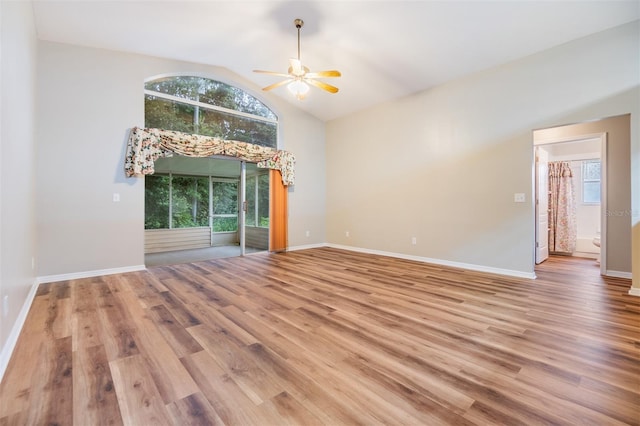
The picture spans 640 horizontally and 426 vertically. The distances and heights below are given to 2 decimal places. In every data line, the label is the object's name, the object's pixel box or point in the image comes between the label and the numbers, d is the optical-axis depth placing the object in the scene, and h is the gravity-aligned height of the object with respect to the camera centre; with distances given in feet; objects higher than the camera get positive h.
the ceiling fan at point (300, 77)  12.03 +5.93
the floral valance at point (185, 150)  14.43 +3.65
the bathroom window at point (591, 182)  19.20 +2.02
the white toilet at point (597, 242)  16.99 -1.92
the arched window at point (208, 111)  16.15 +6.45
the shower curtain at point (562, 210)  19.02 +0.06
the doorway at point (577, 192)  16.93 +1.26
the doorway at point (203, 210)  20.54 +0.05
